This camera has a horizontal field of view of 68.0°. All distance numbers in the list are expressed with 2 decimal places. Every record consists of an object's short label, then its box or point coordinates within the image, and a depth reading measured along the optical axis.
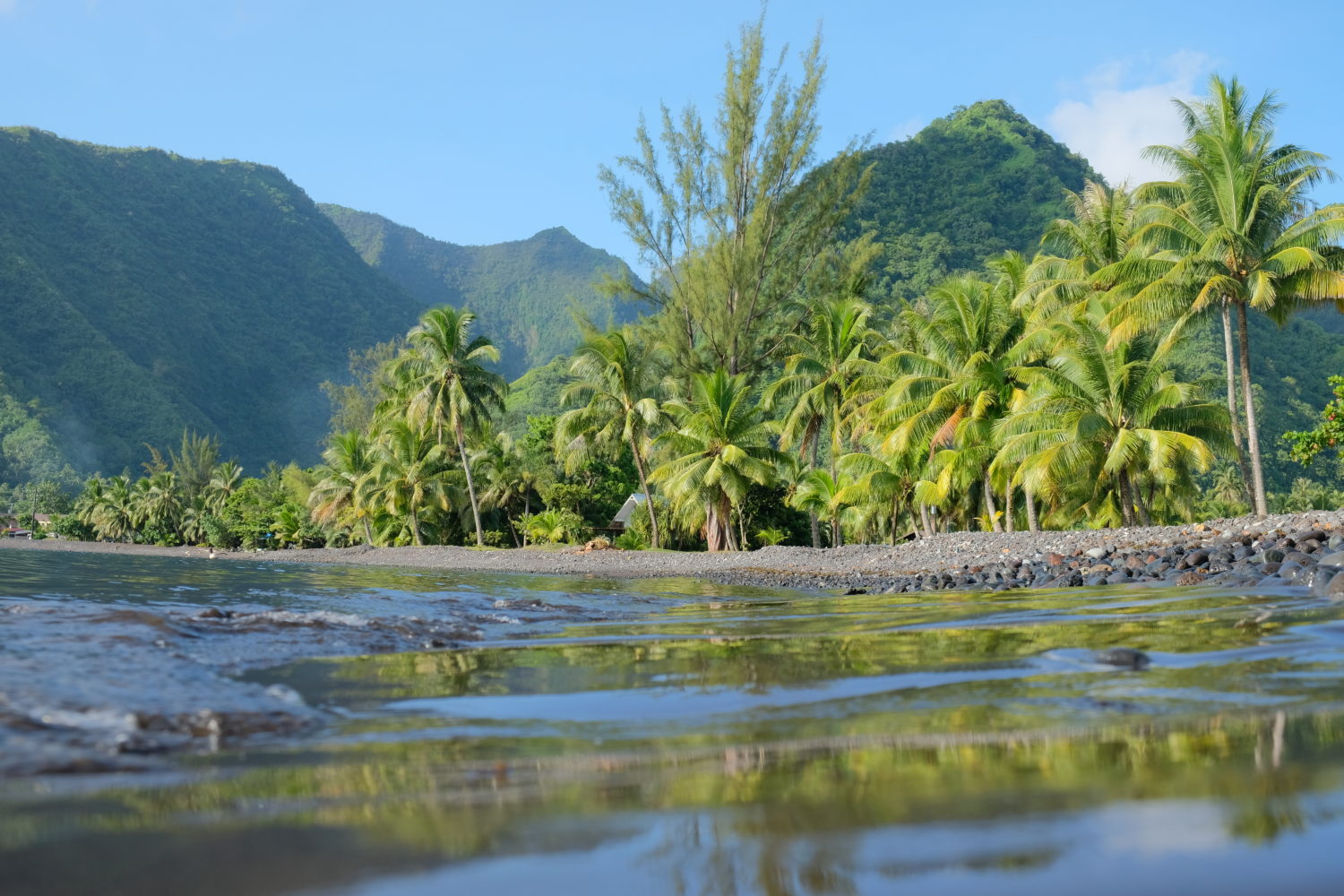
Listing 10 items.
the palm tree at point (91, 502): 72.12
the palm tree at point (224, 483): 64.06
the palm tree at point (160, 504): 66.12
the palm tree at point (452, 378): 36.69
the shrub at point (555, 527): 36.66
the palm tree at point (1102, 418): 20.27
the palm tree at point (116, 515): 69.56
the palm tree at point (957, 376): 24.12
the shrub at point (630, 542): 33.66
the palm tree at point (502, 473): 40.59
